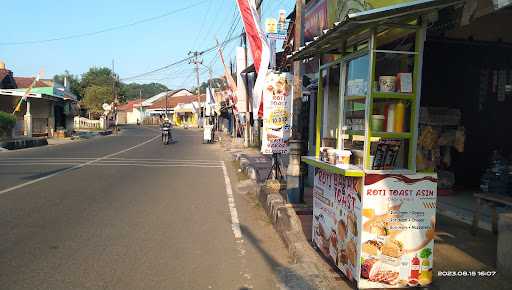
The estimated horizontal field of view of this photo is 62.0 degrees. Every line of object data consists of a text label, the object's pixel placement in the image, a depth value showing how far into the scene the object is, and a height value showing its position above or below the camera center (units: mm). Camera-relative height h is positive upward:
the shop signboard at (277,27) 13567 +3318
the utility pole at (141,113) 98400 +1049
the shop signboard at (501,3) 4230 +1223
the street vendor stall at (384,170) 4188 -487
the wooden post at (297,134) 8023 -262
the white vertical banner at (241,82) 17750 +1560
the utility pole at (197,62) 57500 +7695
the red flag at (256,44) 10141 +1841
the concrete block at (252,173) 13108 -1725
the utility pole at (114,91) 58244 +3564
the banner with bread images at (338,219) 4305 -1100
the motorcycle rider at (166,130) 28525 -810
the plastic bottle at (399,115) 4430 +79
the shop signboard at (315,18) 11406 +2971
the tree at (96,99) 65562 +2761
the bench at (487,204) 5391 -1051
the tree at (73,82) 76525 +6337
